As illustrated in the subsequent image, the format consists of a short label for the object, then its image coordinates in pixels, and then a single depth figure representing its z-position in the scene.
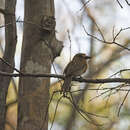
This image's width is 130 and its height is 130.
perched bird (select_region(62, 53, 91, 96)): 8.20
